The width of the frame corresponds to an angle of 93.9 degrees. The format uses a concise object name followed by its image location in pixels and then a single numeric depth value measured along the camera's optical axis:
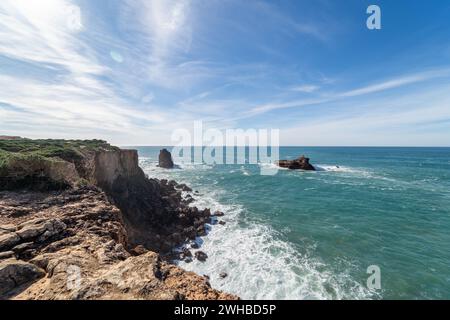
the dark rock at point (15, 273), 5.12
